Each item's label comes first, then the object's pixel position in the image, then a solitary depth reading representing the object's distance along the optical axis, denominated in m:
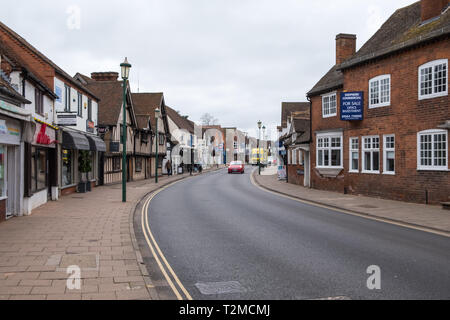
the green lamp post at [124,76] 18.58
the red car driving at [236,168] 55.77
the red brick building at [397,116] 16.80
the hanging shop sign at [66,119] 19.44
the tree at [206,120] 116.50
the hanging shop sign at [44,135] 16.03
